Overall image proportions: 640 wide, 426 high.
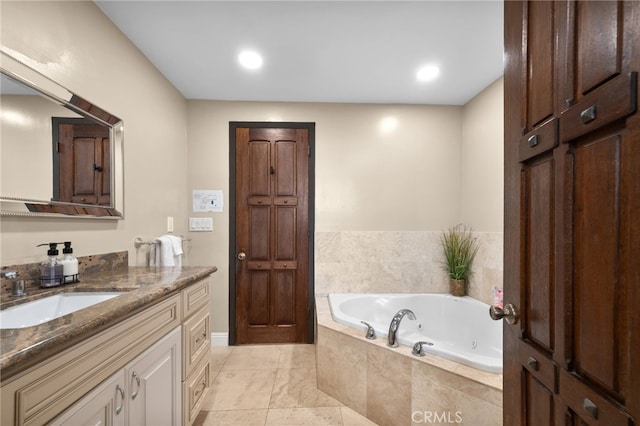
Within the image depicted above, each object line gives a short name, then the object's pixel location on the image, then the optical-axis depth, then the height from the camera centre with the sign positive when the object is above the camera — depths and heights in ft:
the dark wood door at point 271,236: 8.90 -0.74
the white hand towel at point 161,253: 6.37 -0.93
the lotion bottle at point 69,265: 3.97 -0.76
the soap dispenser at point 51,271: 3.75 -0.80
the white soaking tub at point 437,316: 6.95 -2.95
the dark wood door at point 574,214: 1.51 +0.00
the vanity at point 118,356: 2.07 -1.46
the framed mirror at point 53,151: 3.53 +0.95
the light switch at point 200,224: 8.80 -0.36
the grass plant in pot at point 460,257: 8.45 -1.36
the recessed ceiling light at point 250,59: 6.46 +3.70
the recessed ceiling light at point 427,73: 7.02 +3.69
